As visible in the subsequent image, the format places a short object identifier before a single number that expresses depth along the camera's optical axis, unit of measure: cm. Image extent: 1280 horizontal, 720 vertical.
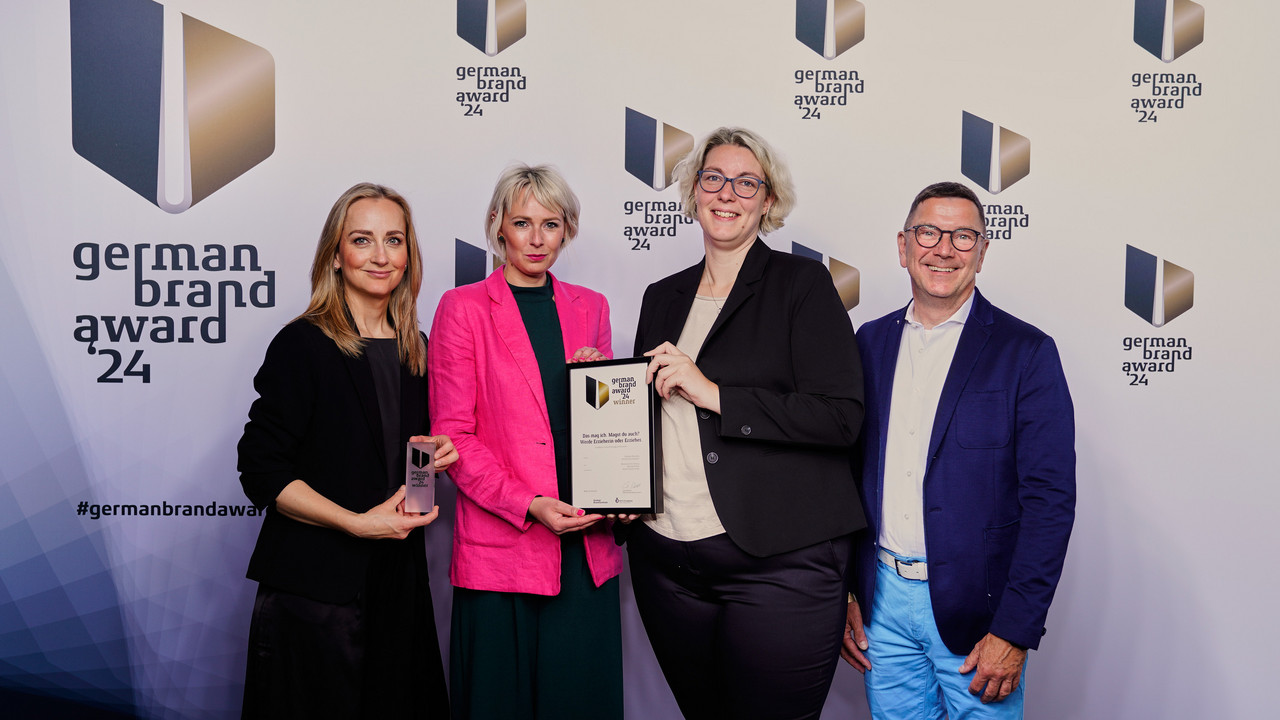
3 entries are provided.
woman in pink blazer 214
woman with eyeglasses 188
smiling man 187
